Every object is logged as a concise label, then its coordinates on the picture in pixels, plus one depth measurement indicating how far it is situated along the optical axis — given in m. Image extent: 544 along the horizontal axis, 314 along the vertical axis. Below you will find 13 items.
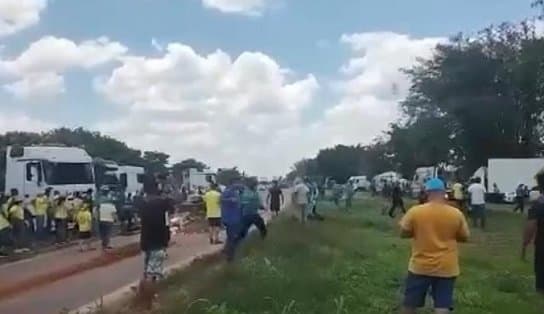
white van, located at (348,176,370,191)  102.17
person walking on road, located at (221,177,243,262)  18.31
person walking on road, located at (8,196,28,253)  25.61
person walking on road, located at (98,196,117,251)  25.17
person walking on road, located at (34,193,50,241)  28.12
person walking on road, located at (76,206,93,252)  25.72
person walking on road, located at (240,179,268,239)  19.23
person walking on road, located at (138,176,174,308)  13.03
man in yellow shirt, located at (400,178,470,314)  9.23
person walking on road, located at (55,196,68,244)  28.14
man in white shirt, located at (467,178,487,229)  29.67
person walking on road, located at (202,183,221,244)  24.70
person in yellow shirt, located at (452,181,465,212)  31.00
